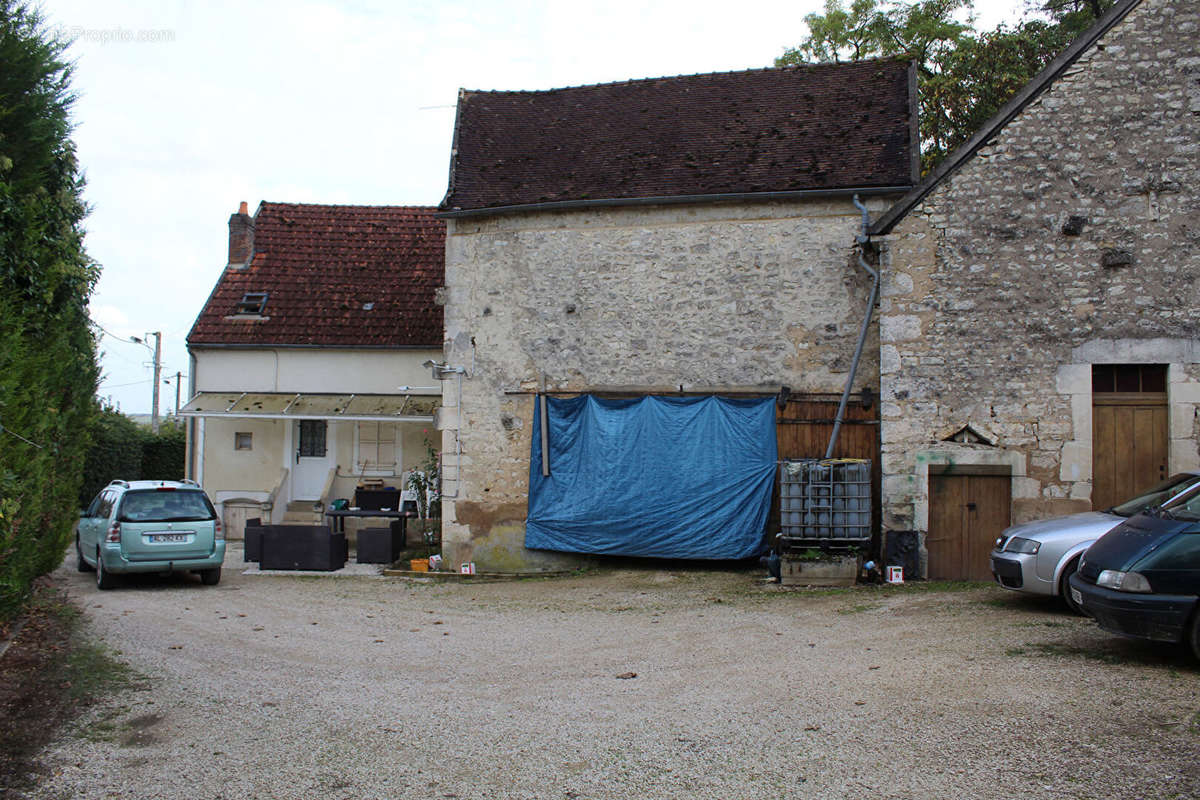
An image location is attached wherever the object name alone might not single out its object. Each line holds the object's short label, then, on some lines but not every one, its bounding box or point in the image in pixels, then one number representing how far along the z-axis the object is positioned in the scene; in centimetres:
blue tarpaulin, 1521
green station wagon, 1418
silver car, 1015
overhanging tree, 2192
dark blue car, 745
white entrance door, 2214
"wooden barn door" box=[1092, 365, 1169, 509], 1316
